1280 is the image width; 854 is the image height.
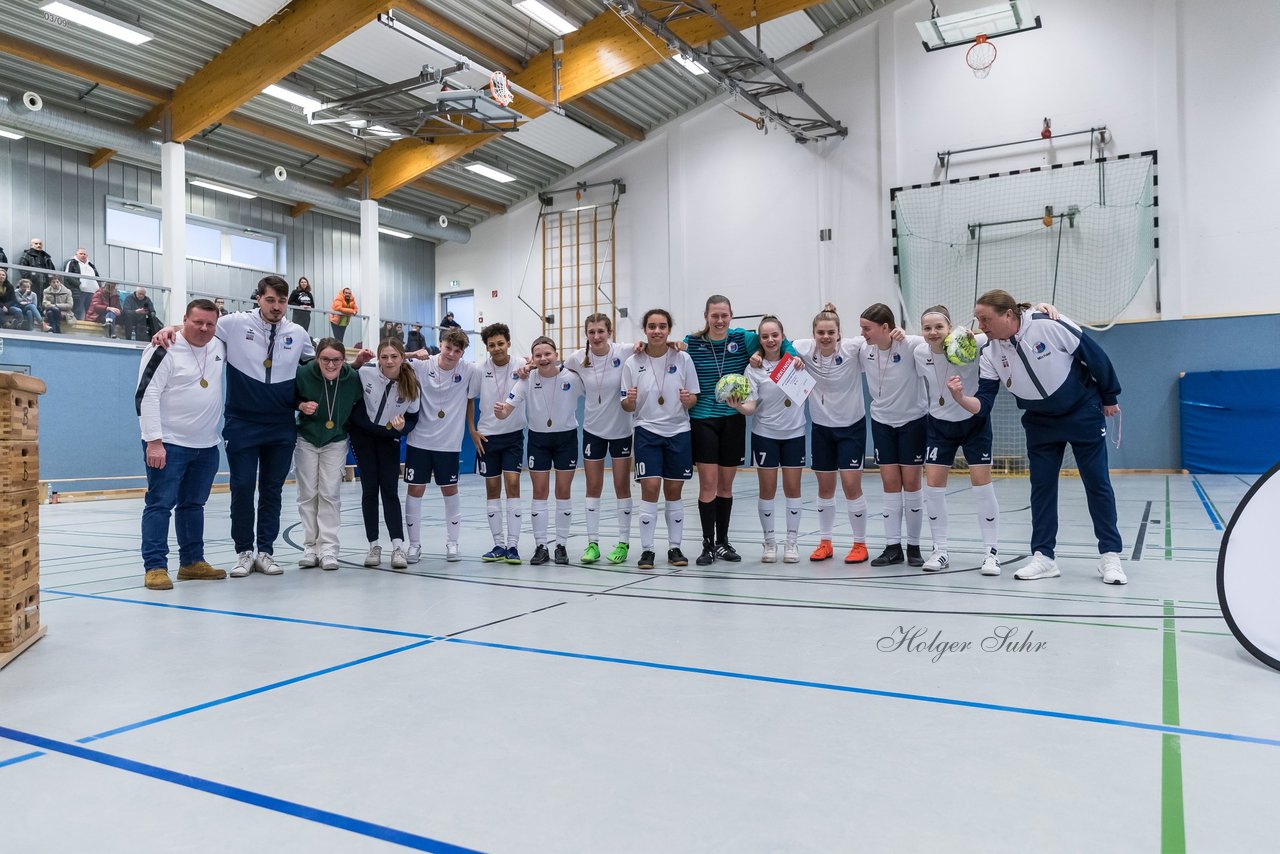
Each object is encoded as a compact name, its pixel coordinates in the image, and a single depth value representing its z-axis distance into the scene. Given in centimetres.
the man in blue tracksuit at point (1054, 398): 496
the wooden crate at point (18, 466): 343
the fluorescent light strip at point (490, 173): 2111
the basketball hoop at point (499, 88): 1470
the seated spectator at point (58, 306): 1468
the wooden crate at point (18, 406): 348
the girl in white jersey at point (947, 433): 543
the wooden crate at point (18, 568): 340
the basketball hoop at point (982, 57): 1534
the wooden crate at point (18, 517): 340
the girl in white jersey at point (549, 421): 616
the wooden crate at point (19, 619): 343
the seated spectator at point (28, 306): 1424
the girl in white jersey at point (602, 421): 609
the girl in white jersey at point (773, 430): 592
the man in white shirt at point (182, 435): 508
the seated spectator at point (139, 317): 1593
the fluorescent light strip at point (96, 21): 1323
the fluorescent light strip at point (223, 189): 1986
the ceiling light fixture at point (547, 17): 1470
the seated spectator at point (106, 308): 1537
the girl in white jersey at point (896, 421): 573
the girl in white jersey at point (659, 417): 586
